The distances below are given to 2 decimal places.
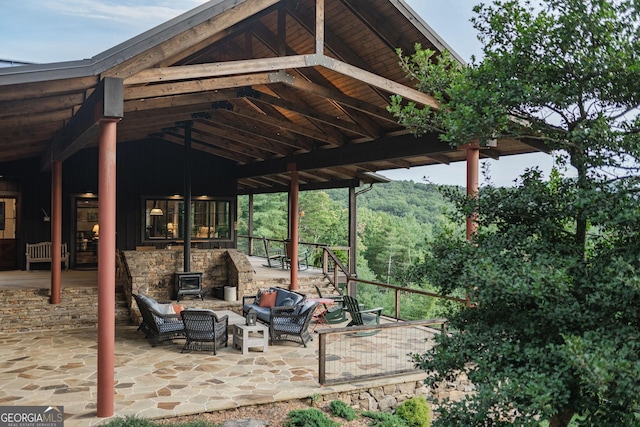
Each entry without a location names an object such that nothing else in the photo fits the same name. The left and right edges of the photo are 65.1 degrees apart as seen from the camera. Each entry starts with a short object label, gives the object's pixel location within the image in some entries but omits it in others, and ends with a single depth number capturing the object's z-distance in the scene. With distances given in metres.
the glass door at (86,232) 14.42
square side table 8.17
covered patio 5.52
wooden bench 13.37
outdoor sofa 9.39
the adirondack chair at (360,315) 8.83
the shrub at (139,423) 4.94
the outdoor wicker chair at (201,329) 7.93
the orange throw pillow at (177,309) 8.93
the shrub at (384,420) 5.77
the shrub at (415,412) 6.03
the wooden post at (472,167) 8.05
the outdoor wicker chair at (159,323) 8.33
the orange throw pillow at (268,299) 9.94
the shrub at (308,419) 5.40
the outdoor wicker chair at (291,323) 8.62
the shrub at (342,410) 5.93
